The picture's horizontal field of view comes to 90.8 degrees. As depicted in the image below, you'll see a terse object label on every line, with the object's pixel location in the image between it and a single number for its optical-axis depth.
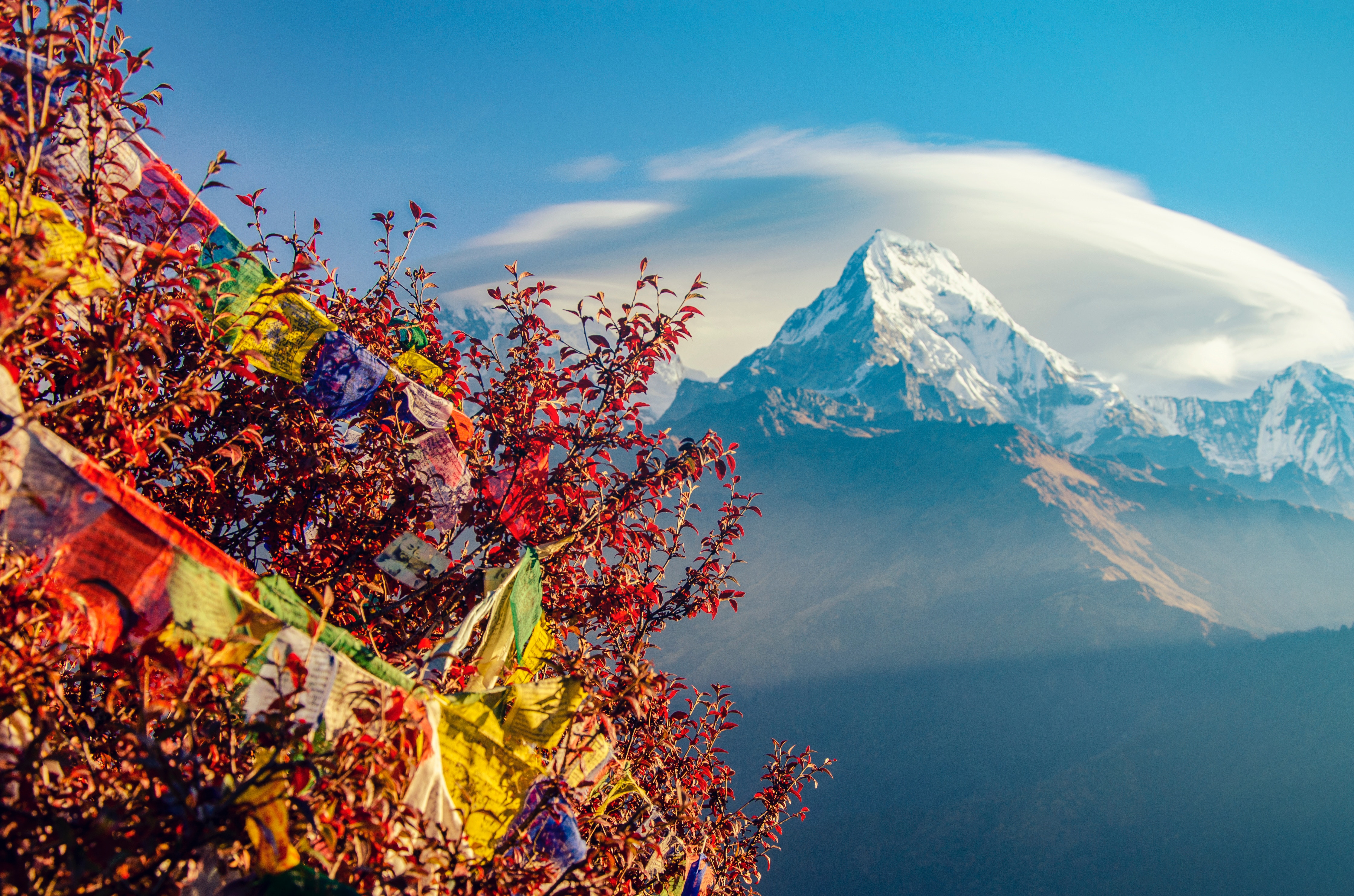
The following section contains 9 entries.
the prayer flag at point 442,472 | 4.47
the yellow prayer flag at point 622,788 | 4.21
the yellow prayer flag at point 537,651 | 4.27
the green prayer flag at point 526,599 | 3.79
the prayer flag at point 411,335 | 5.35
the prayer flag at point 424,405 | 4.40
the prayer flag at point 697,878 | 5.13
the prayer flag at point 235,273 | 3.98
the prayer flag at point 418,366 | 5.39
